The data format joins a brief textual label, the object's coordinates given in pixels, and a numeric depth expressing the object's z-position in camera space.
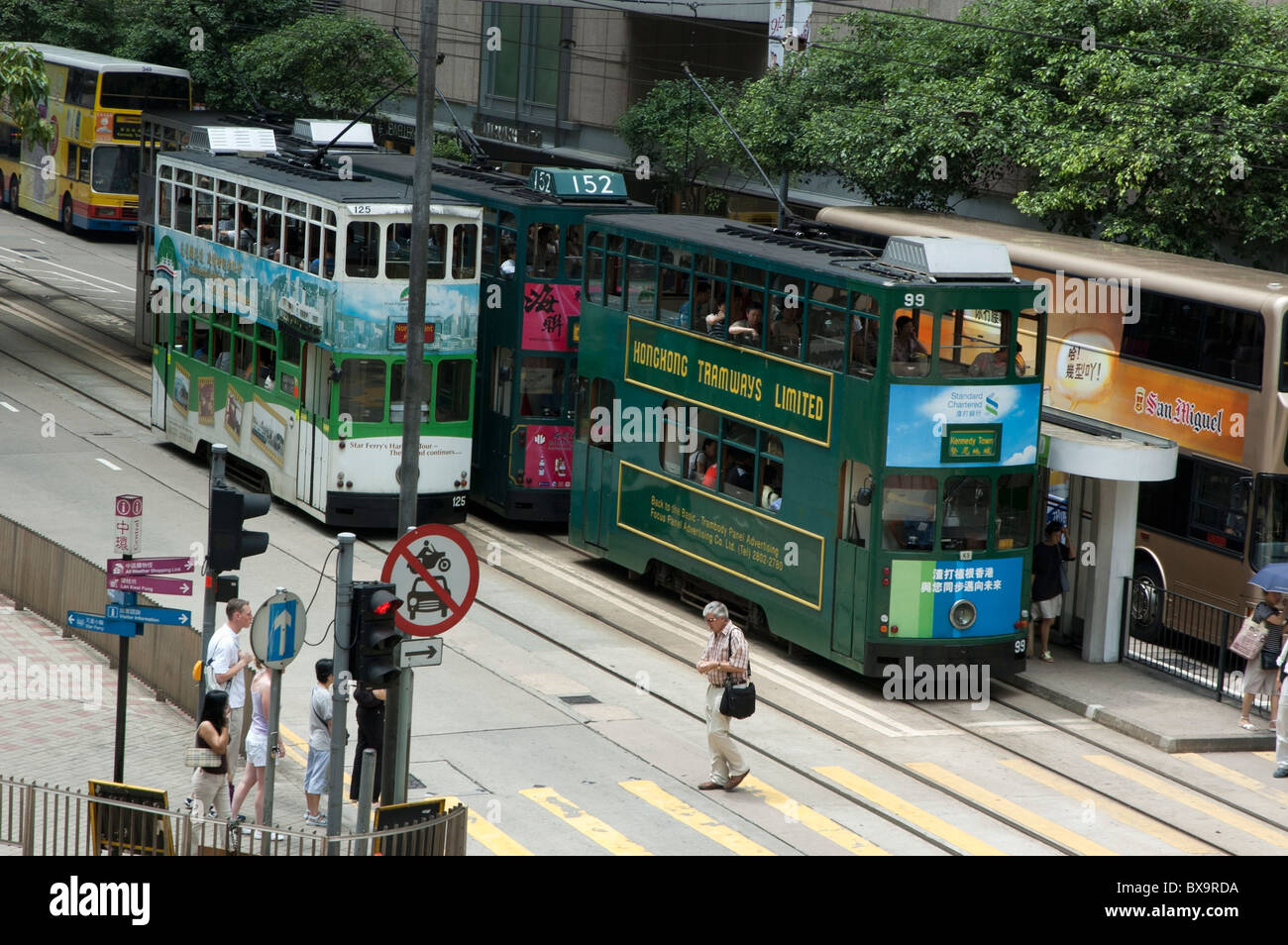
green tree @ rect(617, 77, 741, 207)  35.44
